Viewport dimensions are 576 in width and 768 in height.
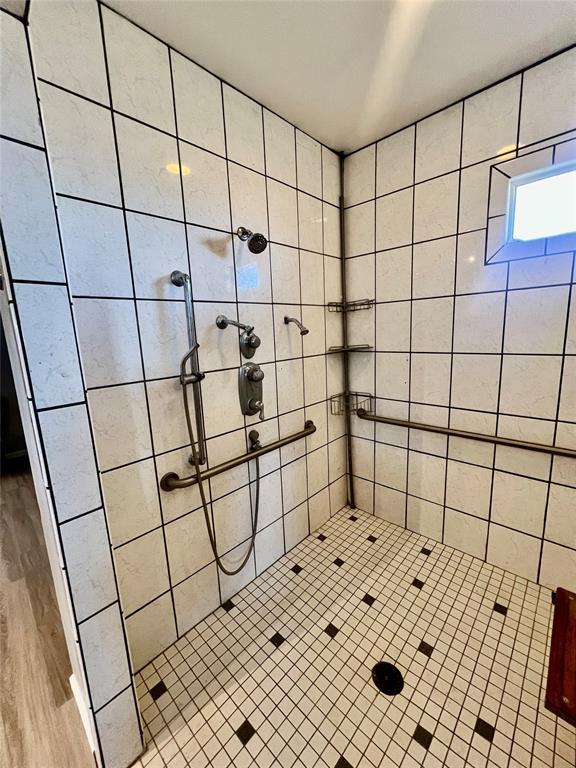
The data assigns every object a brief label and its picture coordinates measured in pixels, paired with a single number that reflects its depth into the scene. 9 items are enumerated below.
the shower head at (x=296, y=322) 1.39
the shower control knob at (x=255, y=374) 1.26
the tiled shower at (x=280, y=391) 0.77
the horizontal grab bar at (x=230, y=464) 1.08
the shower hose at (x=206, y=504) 1.06
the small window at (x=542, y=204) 1.12
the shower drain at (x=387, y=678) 1.00
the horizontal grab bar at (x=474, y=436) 1.22
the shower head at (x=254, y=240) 1.12
